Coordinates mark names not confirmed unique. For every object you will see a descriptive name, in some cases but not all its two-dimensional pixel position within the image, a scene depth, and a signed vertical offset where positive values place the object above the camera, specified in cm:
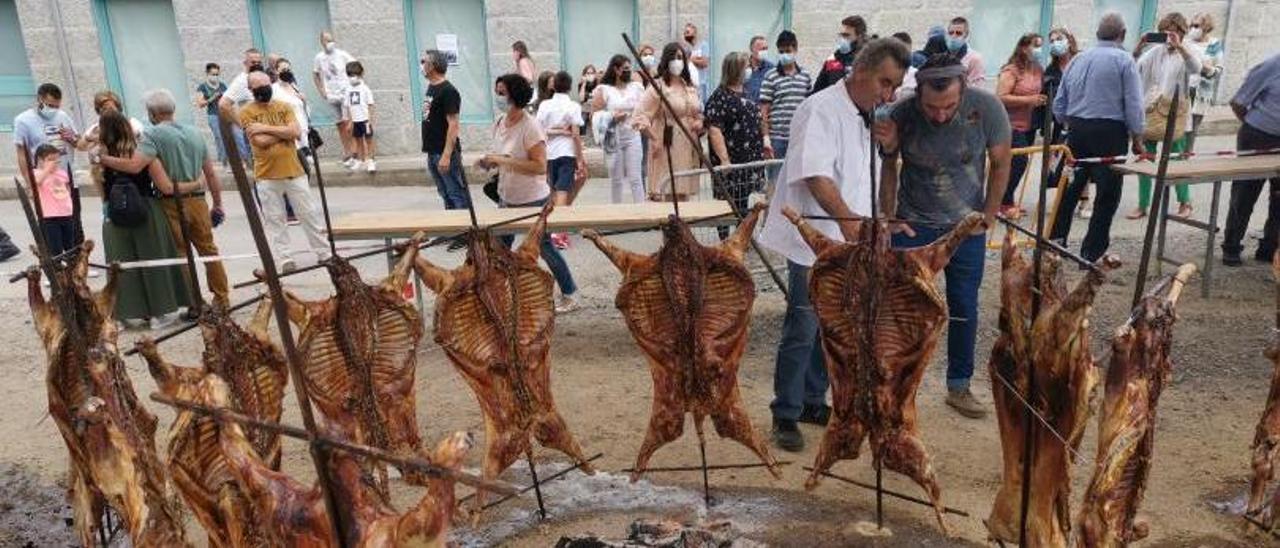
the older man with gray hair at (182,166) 657 -47
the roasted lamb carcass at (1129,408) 270 -107
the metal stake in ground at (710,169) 359 -41
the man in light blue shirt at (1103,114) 733 -41
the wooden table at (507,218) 611 -93
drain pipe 1347 +71
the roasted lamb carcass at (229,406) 263 -108
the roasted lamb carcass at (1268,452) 365 -164
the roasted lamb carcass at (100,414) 292 -108
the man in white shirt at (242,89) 1100 +16
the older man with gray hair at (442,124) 788 -29
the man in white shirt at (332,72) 1353 +40
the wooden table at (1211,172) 639 -81
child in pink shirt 744 -74
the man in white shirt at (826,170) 415 -45
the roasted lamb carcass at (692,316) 383 -102
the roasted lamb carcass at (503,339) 377 -108
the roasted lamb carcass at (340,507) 214 -105
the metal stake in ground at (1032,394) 293 -116
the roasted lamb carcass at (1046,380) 291 -109
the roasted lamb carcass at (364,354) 352 -105
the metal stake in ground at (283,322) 162 -45
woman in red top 951 -21
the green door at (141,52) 1390 +86
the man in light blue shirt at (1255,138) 725 -66
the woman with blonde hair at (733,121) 836 -38
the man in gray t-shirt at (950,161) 455 -48
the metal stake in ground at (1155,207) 247 -42
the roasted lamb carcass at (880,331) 347 -104
